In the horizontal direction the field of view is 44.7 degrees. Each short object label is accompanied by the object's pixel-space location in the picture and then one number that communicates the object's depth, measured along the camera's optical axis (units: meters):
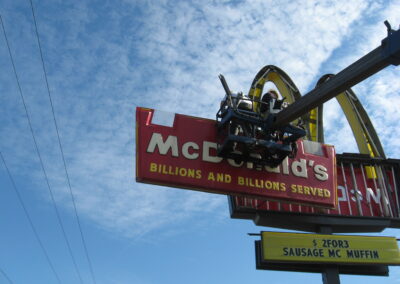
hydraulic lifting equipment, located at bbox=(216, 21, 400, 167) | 12.25
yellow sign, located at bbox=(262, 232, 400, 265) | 14.26
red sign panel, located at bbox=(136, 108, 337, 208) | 12.40
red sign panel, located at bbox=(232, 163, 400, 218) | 15.63
